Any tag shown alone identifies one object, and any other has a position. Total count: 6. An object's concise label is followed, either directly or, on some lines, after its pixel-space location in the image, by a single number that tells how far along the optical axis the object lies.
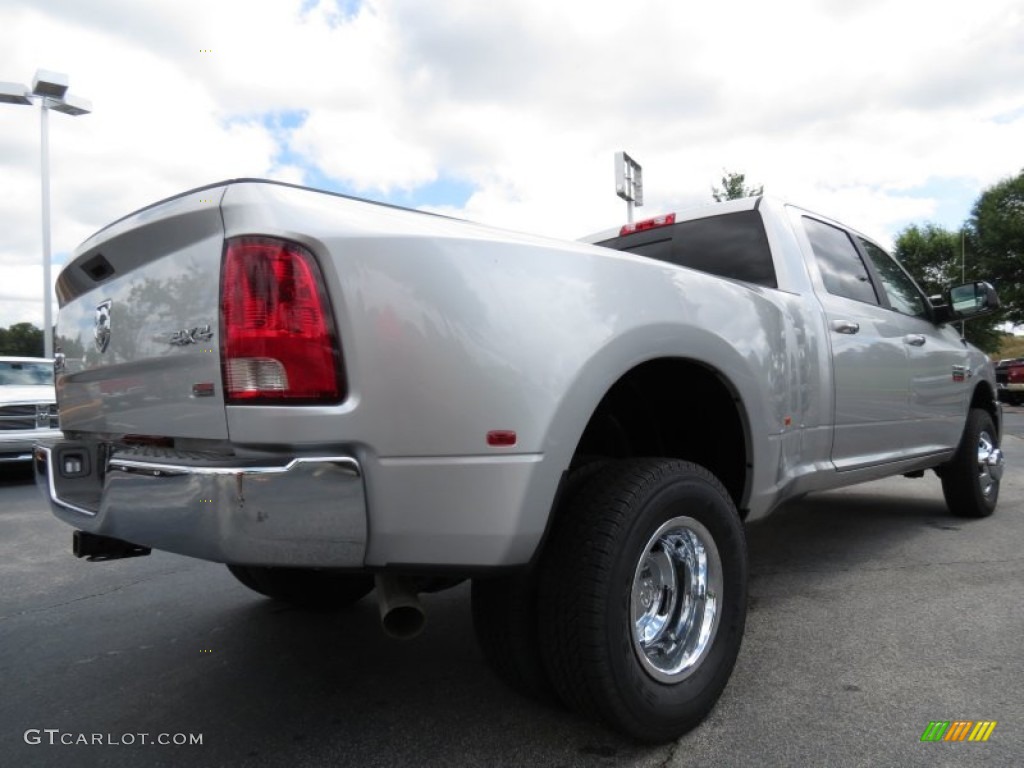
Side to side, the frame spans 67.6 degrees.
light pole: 23.03
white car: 8.47
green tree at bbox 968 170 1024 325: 32.75
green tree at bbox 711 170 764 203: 18.70
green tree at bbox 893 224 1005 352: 36.59
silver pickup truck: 1.73
